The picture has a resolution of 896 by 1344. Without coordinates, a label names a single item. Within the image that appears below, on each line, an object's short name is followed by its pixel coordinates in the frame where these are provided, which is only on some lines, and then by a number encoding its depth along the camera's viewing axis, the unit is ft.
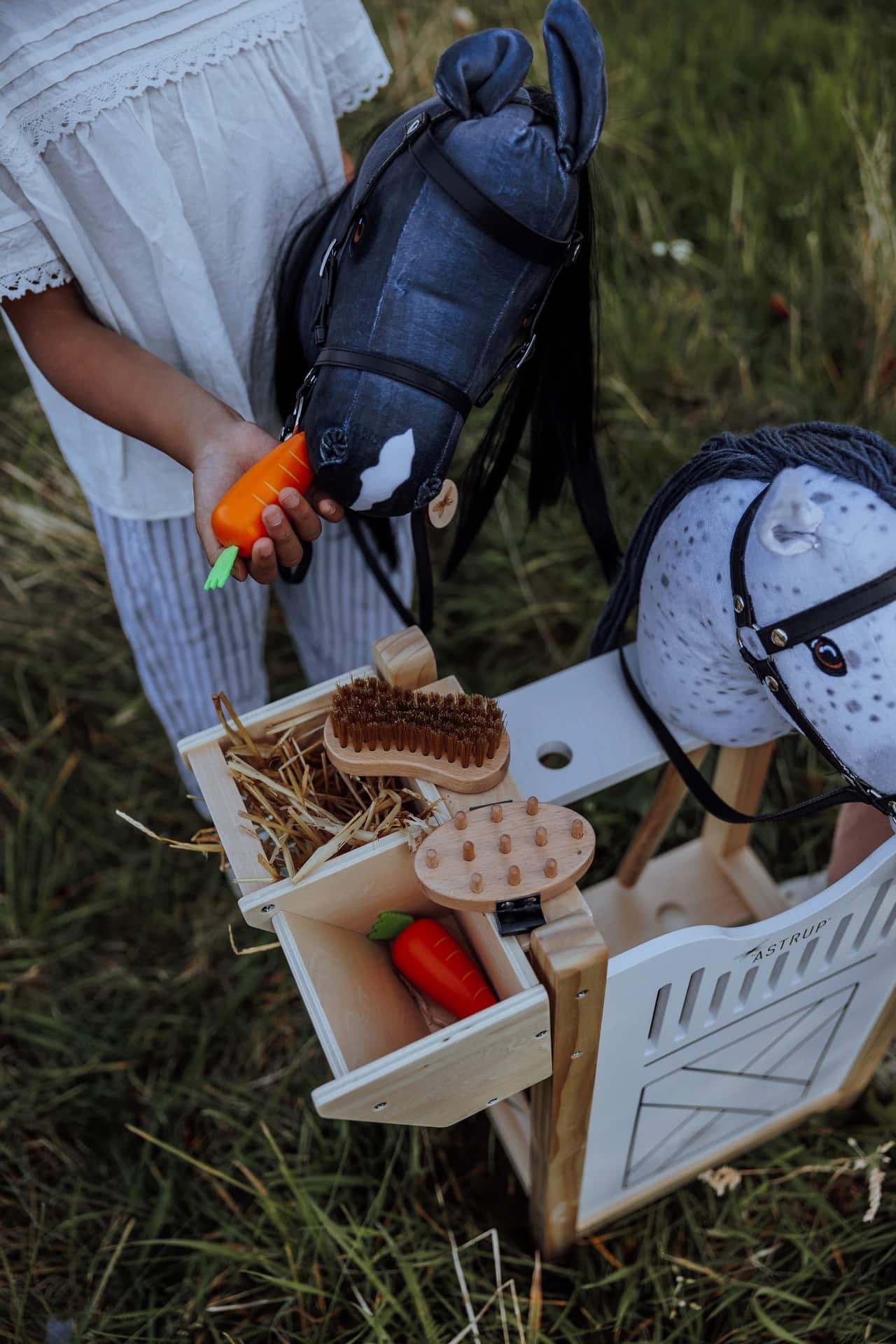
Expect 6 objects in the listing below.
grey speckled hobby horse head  2.11
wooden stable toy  2.28
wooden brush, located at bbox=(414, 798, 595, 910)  2.31
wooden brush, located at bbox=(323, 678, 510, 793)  2.52
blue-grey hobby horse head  2.10
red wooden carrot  2.61
